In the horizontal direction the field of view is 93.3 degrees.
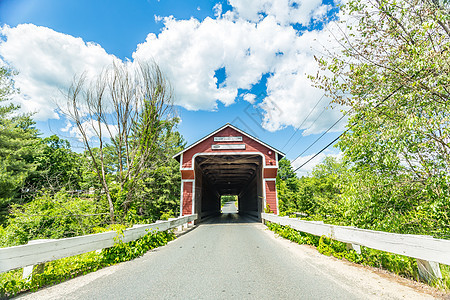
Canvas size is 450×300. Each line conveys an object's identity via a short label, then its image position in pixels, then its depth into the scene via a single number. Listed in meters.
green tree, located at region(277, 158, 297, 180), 49.32
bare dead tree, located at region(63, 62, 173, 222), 7.63
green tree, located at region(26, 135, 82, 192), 28.55
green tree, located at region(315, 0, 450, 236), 4.36
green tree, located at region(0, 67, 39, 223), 17.80
